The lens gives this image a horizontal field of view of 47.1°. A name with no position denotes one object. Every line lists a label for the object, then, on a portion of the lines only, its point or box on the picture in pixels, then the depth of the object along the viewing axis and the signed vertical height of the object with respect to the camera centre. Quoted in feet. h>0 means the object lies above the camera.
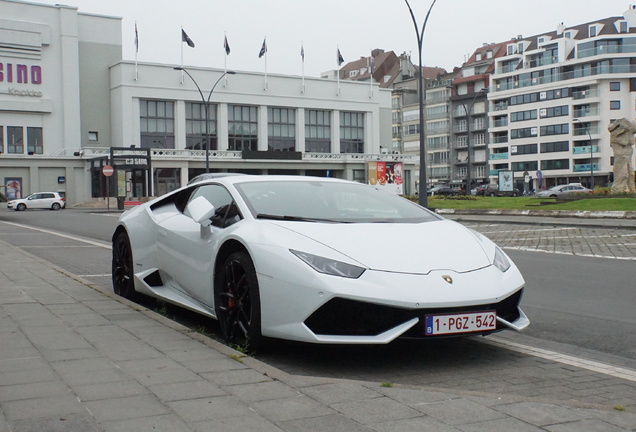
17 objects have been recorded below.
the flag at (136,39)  235.61 +46.38
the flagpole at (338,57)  252.83 +43.19
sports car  15.37 -1.95
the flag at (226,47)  240.73 +44.81
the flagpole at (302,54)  270.53 +47.44
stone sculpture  126.82 +4.87
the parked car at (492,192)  236.22 -3.89
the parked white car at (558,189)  195.52 -2.67
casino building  233.14 +24.17
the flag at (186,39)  220.43 +44.04
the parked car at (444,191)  266.77 -3.92
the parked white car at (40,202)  193.67 -4.91
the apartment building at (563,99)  299.17 +34.81
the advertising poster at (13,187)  221.05 -0.88
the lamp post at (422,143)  90.48 +4.68
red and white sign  160.89 +2.95
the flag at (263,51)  244.22 +44.12
